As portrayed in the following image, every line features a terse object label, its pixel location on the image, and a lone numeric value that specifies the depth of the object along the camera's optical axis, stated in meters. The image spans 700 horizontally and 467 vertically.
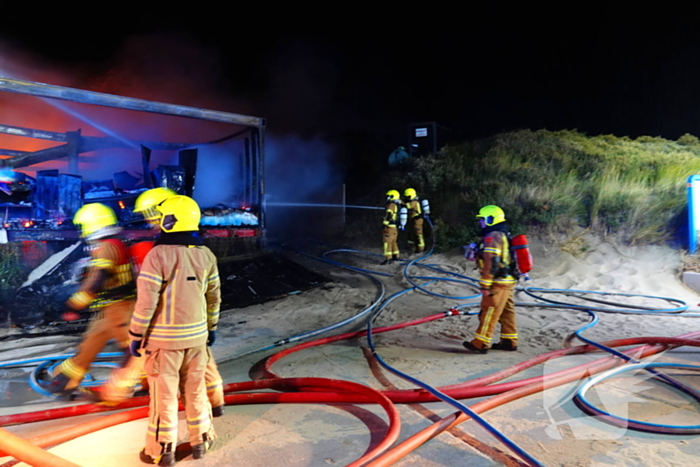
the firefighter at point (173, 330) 2.45
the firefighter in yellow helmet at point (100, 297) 3.45
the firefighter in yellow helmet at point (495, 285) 4.39
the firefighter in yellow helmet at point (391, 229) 9.41
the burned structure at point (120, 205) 6.75
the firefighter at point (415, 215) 10.22
